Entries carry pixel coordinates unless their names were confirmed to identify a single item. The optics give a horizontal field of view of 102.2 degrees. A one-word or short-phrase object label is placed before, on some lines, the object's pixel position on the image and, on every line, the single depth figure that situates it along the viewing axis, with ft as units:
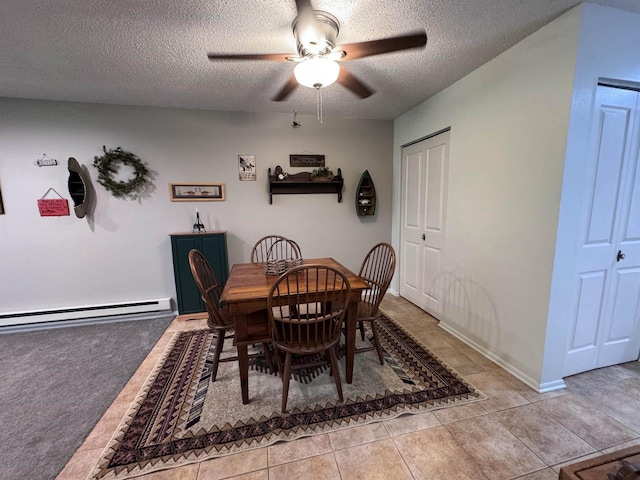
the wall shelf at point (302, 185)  10.73
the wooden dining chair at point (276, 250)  10.75
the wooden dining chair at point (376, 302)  6.47
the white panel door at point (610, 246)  5.61
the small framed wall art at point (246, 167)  10.51
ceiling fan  4.49
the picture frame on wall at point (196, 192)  10.13
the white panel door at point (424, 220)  9.15
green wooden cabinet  9.61
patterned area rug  4.64
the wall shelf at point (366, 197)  11.50
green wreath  9.39
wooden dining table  5.19
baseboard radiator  9.29
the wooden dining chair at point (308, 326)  5.08
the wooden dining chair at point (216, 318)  5.56
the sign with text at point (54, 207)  9.27
